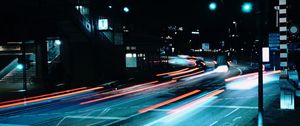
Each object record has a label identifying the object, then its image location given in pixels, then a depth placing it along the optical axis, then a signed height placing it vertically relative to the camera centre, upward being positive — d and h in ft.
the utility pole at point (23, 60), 79.73 -0.78
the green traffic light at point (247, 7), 39.88 +5.01
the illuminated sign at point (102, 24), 119.03 +10.02
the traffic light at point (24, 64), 79.39 -1.63
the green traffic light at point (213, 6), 84.10 +10.86
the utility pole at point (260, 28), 30.58 +2.01
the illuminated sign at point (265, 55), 33.90 -0.31
